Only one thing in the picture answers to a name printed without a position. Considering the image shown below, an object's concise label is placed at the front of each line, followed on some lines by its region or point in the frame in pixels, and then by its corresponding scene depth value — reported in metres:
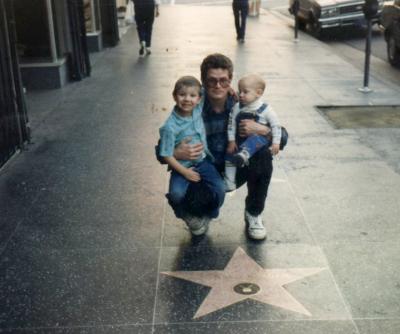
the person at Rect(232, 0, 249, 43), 17.05
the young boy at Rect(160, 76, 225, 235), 4.47
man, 4.54
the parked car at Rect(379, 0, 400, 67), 12.83
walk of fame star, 4.06
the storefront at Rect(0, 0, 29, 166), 7.10
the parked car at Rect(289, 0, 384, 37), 17.73
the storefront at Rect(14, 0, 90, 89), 11.17
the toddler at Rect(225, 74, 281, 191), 4.58
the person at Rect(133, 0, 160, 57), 15.03
